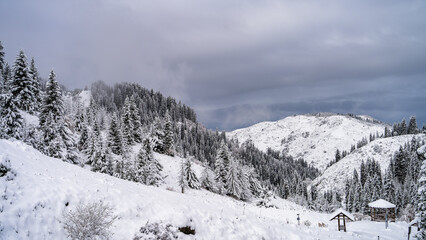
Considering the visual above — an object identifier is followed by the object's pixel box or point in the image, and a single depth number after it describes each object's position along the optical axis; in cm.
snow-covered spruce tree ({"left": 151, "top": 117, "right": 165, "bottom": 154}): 6034
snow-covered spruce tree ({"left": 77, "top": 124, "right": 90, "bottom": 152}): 4744
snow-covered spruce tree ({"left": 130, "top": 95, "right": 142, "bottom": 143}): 6347
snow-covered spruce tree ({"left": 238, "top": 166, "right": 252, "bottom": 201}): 5197
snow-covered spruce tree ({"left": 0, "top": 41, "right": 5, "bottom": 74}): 4486
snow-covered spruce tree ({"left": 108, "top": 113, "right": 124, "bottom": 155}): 5000
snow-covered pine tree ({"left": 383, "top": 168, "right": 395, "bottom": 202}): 7325
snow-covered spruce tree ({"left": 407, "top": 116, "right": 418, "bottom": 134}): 14862
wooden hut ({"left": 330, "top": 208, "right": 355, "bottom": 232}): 2524
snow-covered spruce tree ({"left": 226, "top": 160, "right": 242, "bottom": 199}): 5028
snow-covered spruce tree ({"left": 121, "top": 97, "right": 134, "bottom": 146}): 5791
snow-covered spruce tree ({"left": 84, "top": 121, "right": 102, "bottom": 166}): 3988
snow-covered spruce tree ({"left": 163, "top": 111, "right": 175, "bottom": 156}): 6231
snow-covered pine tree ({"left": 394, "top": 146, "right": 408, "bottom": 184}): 10626
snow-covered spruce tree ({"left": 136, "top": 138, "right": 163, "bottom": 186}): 3938
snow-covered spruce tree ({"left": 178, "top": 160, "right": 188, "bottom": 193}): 4091
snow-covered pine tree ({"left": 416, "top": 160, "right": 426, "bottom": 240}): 1576
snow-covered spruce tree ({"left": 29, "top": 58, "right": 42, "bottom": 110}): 3962
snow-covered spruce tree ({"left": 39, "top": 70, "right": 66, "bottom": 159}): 3117
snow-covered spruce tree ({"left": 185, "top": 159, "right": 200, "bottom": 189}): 4538
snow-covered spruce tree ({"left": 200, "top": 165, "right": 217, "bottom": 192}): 5034
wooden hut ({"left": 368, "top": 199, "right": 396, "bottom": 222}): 3260
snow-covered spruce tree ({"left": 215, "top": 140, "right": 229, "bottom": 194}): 5216
